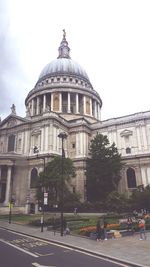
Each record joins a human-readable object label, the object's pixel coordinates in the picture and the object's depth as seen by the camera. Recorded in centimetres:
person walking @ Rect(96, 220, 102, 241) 1762
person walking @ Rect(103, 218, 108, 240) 1818
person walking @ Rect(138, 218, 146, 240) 1747
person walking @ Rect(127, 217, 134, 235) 2035
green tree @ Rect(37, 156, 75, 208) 3559
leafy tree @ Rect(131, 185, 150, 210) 3447
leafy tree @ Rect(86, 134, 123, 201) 4247
